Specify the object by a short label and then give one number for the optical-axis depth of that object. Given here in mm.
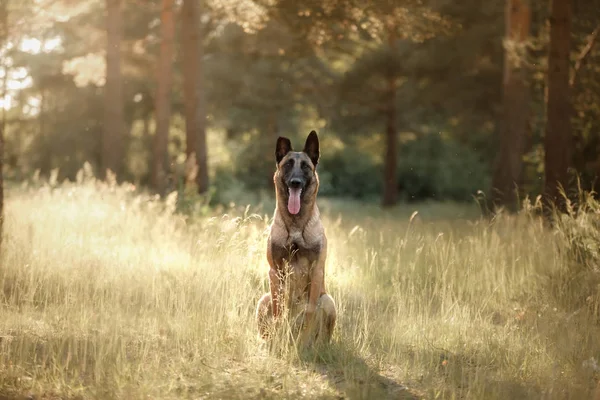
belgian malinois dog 6172
